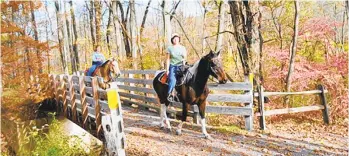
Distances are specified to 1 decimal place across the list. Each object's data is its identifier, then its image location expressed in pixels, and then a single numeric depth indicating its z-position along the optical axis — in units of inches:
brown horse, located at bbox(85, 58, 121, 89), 442.6
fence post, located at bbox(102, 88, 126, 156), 235.0
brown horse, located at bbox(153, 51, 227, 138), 282.1
